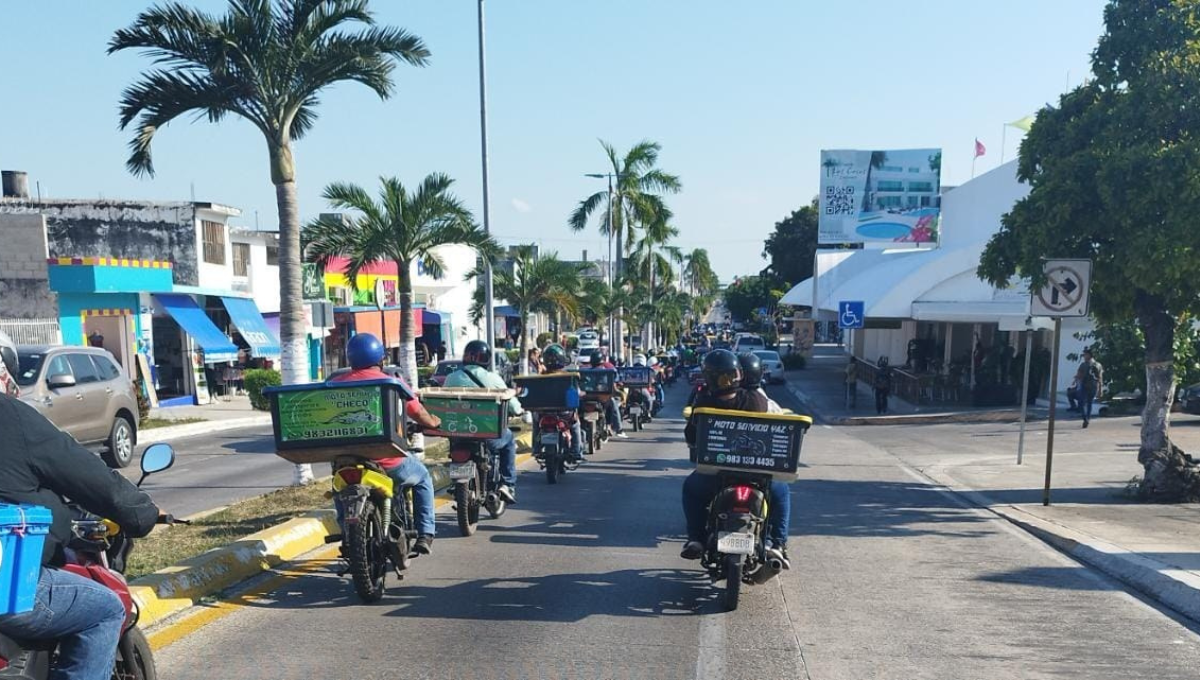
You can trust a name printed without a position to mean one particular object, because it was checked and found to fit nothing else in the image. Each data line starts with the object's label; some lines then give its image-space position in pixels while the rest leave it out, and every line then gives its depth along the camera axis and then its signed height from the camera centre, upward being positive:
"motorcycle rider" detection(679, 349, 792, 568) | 7.02 -1.52
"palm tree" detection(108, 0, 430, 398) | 11.09 +2.51
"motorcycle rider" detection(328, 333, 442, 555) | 7.04 -1.36
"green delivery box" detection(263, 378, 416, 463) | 6.40 -0.95
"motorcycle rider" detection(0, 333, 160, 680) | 3.28 -0.88
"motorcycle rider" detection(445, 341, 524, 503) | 9.71 -1.07
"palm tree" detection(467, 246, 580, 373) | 30.09 -0.10
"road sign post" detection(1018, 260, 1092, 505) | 10.94 -0.09
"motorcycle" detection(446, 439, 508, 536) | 8.93 -1.94
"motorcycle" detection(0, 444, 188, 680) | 3.33 -1.23
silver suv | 13.52 -1.77
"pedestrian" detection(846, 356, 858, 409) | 28.67 -3.08
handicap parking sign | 26.89 -0.90
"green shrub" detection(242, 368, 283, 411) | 26.39 -2.90
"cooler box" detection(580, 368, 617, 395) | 17.02 -1.80
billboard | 55.66 +5.08
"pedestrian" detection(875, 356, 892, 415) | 26.95 -3.00
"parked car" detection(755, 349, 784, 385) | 38.28 -3.40
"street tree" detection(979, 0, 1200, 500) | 10.67 +1.08
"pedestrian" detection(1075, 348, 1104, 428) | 20.11 -2.08
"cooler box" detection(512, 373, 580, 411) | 12.65 -1.49
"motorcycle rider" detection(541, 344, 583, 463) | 13.73 -1.23
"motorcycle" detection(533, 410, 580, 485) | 12.84 -2.20
